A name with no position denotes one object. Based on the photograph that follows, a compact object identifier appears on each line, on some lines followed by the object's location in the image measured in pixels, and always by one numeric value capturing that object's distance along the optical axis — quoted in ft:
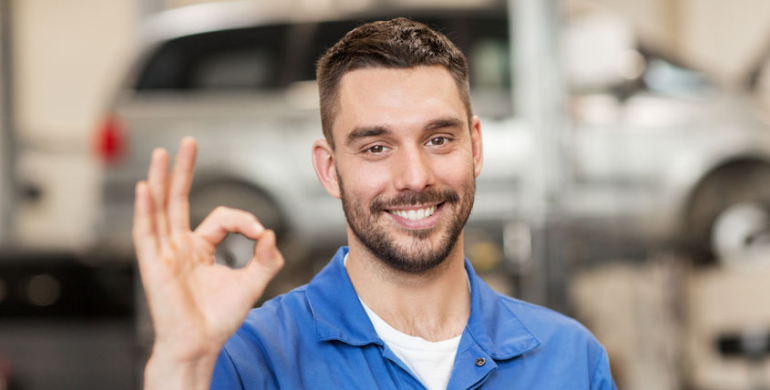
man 3.26
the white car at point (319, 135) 11.82
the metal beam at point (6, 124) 20.94
